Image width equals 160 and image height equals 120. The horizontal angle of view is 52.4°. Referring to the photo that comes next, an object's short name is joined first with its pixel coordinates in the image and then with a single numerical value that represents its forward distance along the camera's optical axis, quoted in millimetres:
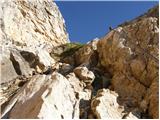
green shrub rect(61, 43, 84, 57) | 15418
